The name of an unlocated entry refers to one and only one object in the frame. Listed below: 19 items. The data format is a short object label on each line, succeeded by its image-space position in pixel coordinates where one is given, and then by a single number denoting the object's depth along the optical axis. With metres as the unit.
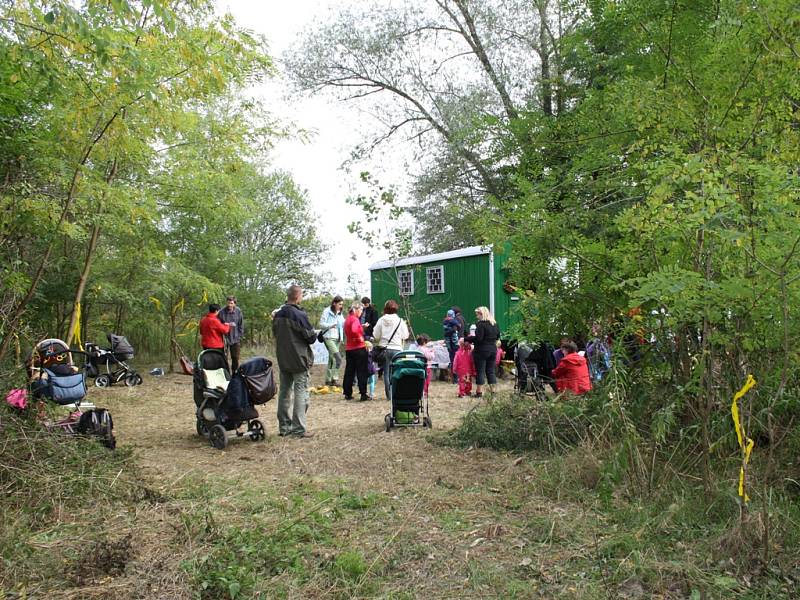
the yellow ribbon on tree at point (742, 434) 3.27
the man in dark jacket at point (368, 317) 12.14
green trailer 14.48
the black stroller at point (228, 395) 6.55
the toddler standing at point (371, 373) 10.10
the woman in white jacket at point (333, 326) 10.92
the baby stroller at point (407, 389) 7.01
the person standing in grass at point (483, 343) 9.71
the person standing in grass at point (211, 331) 11.24
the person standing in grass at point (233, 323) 12.77
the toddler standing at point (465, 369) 10.12
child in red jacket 7.05
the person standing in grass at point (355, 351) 9.79
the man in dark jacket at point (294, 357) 7.02
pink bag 4.65
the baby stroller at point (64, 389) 5.39
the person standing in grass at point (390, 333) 9.53
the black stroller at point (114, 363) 12.59
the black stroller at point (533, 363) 8.29
